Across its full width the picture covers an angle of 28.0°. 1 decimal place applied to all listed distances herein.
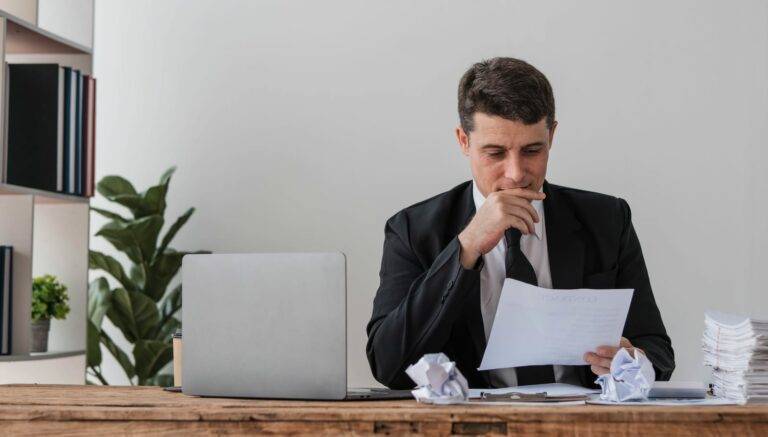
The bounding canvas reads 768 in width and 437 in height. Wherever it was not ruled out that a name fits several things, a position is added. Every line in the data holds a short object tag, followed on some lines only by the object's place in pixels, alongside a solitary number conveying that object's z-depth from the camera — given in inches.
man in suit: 95.5
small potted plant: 130.1
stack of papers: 86.3
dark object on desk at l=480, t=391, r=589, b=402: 85.3
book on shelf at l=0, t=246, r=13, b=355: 126.7
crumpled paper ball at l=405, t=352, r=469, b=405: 85.3
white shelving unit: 133.0
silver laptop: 87.5
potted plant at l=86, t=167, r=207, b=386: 143.5
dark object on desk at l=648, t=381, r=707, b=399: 87.5
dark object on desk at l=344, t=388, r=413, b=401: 88.6
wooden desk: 80.5
